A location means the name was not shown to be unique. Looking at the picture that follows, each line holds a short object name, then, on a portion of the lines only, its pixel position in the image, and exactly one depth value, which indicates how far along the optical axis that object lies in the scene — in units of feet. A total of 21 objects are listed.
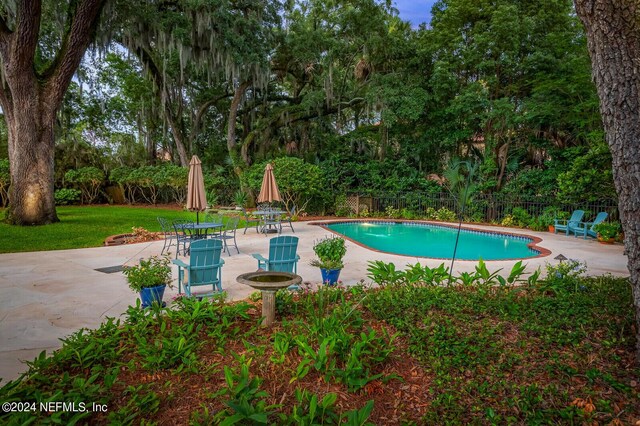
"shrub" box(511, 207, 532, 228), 45.55
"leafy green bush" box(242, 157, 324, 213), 50.06
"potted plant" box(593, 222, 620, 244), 32.50
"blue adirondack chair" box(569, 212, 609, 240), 35.39
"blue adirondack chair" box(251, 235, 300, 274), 17.49
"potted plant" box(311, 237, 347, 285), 17.72
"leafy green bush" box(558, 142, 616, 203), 34.03
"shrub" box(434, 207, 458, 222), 51.03
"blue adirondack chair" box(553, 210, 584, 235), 38.11
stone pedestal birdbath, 11.27
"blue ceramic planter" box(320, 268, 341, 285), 17.78
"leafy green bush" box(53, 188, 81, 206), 63.08
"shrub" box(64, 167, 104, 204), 63.67
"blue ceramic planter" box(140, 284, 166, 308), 14.28
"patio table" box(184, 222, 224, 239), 25.58
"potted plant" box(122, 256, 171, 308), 14.23
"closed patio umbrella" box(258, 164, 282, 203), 38.45
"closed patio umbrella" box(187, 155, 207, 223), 27.14
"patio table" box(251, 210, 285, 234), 37.55
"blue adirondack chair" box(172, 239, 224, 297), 15.70
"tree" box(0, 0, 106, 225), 35.50
